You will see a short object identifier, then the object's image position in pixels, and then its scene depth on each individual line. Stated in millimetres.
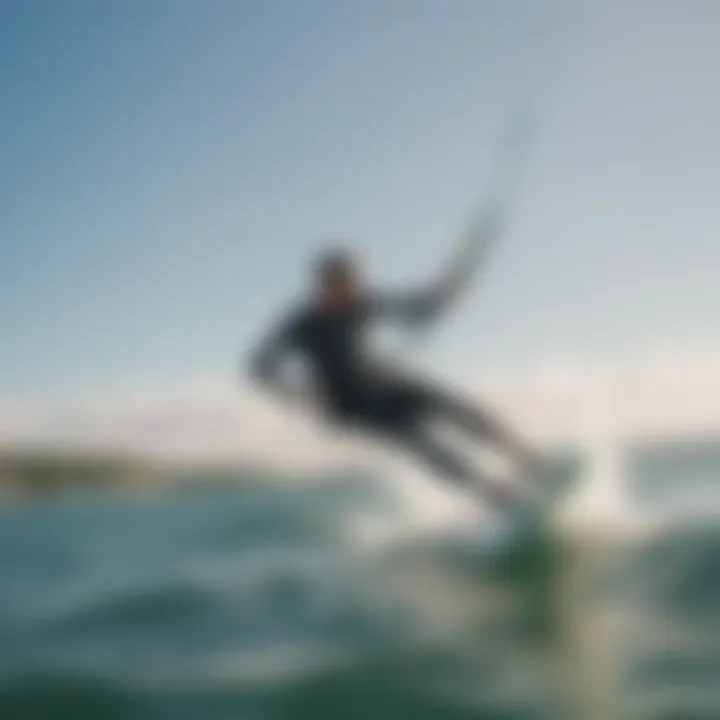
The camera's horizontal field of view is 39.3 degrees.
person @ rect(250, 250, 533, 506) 3287
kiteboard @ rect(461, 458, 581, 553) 3578
